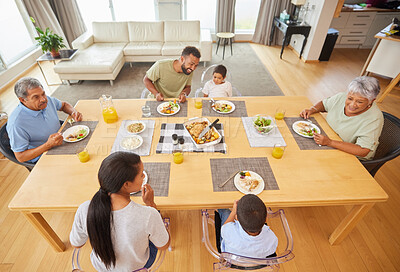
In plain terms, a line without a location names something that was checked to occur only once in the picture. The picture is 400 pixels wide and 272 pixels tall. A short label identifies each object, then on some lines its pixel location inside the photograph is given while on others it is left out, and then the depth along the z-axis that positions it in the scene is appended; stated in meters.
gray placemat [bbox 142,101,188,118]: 1.92
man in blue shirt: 1.54
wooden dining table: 1.24
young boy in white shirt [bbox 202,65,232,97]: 2.33
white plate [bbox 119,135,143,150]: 1.56
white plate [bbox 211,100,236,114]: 2.01
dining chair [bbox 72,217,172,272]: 1.13
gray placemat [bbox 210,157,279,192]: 1.32
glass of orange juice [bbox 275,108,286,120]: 1.86
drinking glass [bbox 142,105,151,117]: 1.89
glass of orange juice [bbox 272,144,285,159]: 1.47
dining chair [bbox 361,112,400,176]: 1.57
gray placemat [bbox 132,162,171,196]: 1.29
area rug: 3.83
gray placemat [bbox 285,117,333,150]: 1.60
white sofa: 4.17
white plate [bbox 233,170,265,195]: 1.27
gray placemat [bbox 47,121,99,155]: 1.54
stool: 5.09
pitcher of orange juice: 1.79
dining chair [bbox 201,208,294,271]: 1.06
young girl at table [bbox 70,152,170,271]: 0.91
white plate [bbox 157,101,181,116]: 1.94
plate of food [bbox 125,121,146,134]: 1.69
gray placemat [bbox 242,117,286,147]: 1.62
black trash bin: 4.69
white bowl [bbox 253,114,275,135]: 1.69
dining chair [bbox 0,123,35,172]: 1.58
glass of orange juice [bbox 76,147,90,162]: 1.44
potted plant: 3.71
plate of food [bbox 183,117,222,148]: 1.57
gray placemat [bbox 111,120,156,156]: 1.55
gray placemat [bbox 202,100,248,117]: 1.93
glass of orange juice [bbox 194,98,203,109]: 1.98
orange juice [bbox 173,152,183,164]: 1.43
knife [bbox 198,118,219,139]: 1.62
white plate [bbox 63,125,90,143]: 1.68
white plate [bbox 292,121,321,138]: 1.71
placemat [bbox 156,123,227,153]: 1.56
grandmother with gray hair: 1.53
